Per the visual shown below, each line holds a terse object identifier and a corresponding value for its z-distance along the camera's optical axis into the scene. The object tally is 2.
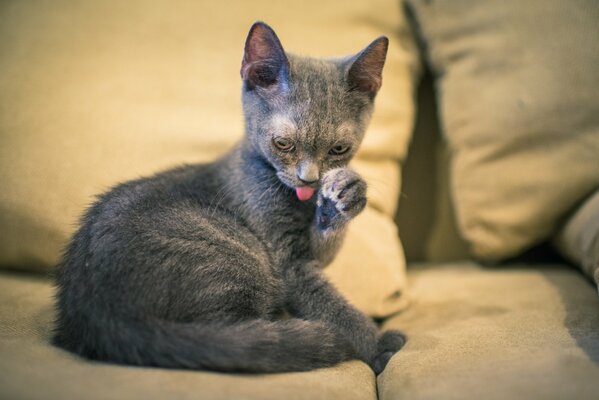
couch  0.49
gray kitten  0.38
